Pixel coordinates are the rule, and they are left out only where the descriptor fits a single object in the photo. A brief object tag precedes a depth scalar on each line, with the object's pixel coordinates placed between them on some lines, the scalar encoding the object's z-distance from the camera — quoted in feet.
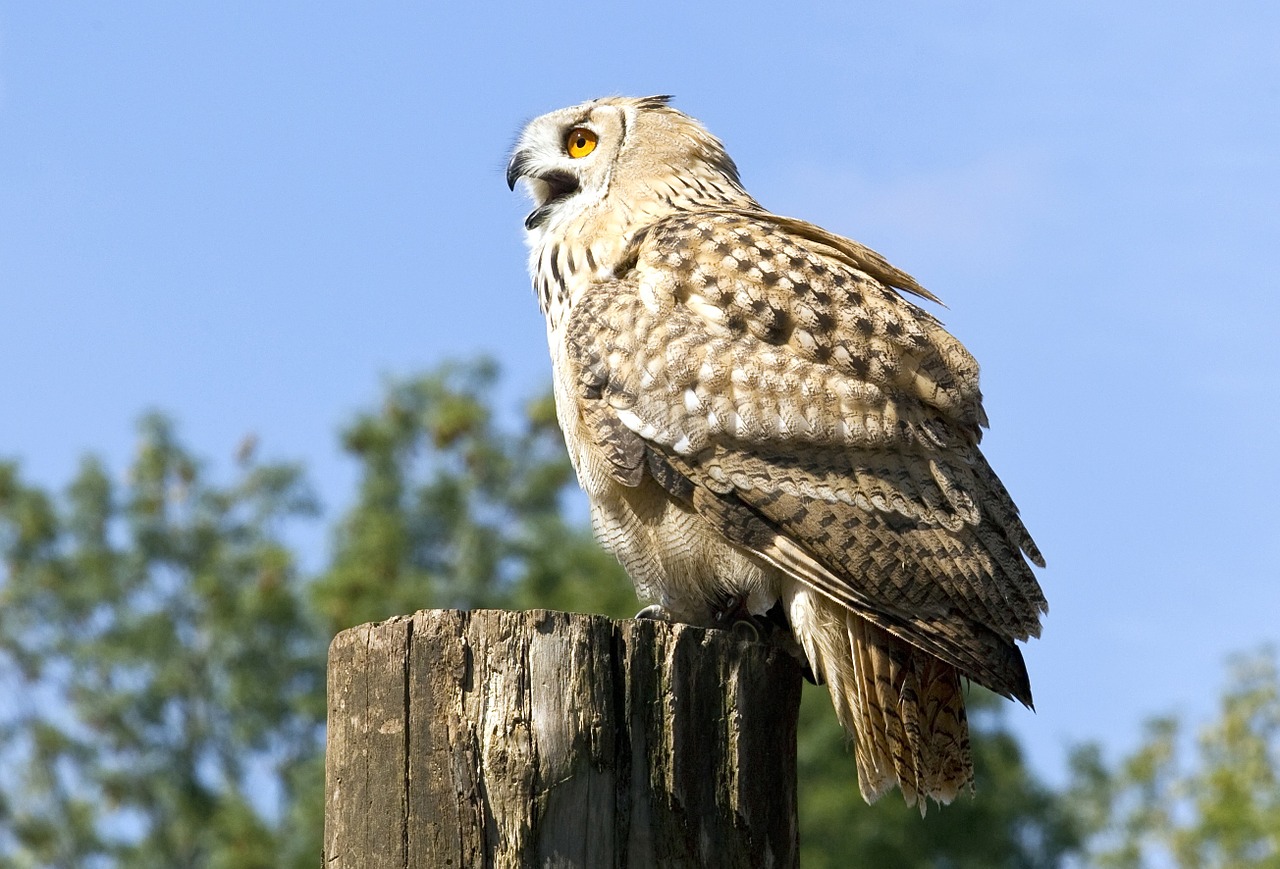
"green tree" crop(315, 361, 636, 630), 169.99
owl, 26.78
